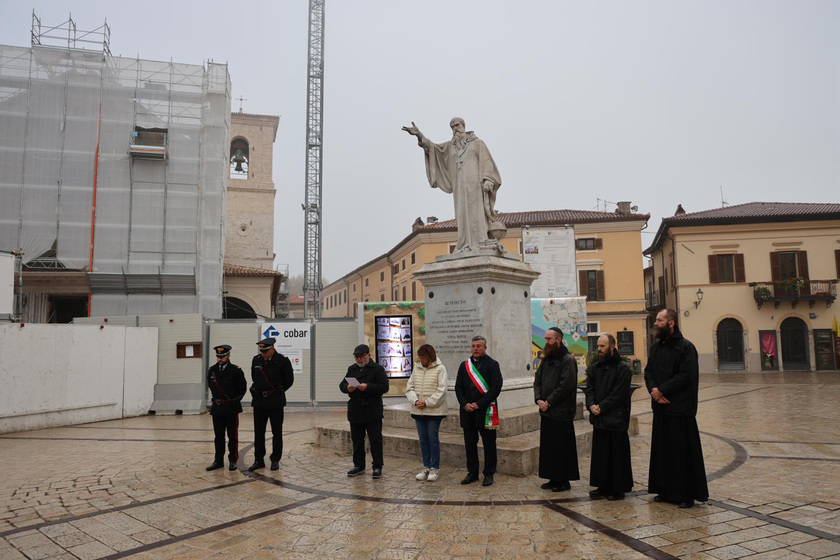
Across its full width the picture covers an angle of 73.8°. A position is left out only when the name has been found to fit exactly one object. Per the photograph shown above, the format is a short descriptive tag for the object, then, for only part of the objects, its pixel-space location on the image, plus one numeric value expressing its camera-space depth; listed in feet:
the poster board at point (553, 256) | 70.08
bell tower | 116.88
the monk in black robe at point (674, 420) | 16.22
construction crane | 138.92
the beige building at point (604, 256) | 111.86
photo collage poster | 47.09
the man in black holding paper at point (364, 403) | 20.85
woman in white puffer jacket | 19.42
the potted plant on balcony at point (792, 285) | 99.30
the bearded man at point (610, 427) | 17.08
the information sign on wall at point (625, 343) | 110.32
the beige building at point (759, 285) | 99.96
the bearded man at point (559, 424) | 17.85
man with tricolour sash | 18.43
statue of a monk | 25.44
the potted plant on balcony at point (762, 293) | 100.37
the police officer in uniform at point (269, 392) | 22.65
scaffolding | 68.59
